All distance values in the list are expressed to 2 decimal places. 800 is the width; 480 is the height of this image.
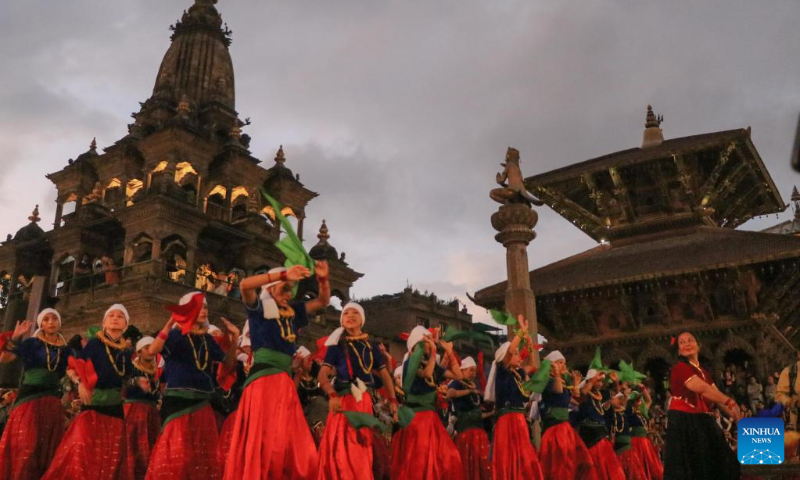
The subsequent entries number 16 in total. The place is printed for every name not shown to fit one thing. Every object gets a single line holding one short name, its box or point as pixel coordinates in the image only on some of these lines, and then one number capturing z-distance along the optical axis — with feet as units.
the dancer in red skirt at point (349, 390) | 20.04
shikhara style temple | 80.84
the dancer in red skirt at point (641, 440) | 35.22
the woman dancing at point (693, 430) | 20.51
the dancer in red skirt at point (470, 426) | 26.84
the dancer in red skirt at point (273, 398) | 17.31
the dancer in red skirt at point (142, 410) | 23.21
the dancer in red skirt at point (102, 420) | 20.34
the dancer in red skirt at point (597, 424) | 31.30
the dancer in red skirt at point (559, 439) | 28.30
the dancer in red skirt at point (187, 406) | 19.07
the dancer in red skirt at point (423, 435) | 23.31
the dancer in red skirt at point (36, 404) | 22.24
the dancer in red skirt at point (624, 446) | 33.78
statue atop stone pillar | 43.34
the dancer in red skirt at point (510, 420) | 25.39
